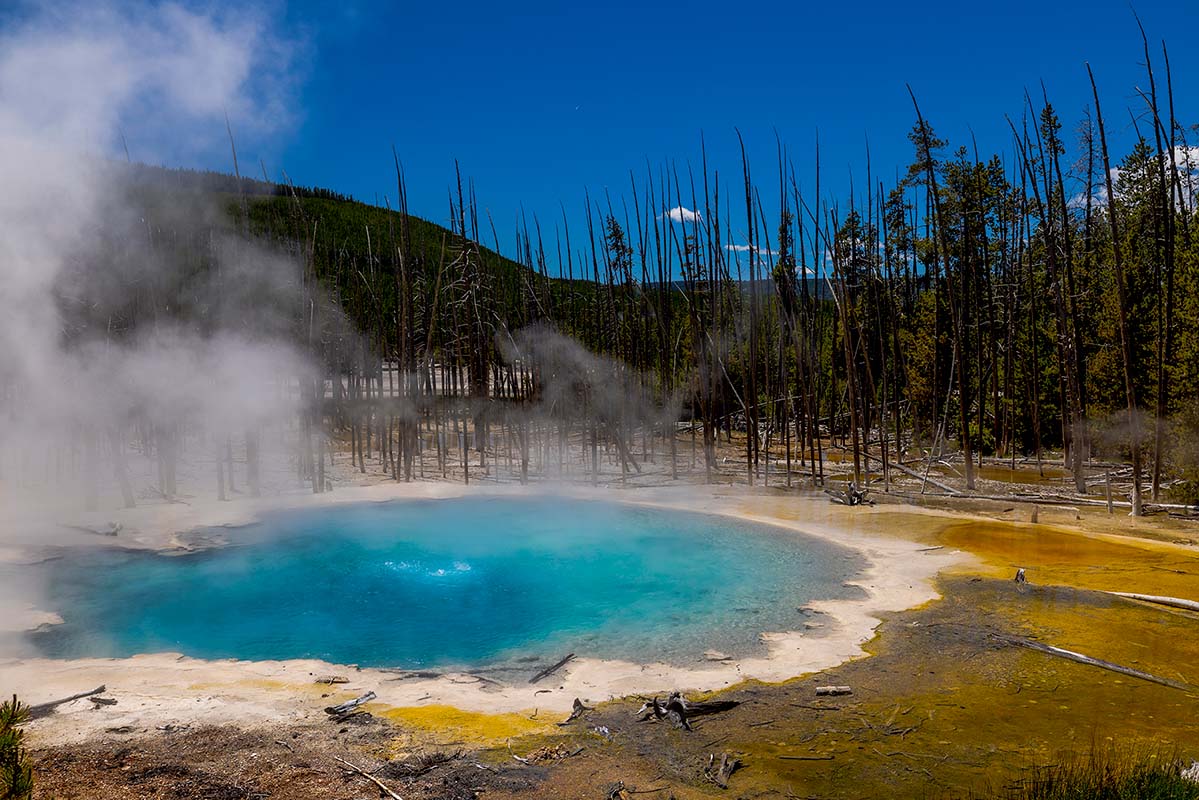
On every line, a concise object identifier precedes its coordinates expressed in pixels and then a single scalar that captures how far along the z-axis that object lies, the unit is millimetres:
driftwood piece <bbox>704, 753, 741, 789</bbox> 4164
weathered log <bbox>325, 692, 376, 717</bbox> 5039
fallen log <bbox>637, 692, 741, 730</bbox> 4957
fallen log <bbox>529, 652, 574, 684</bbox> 5871
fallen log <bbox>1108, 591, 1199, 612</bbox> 7052
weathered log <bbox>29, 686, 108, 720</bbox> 4879
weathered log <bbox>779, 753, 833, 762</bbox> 4430
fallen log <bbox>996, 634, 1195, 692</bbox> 5488
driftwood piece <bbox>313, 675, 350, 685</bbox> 5773
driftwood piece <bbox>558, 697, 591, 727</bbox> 5006
